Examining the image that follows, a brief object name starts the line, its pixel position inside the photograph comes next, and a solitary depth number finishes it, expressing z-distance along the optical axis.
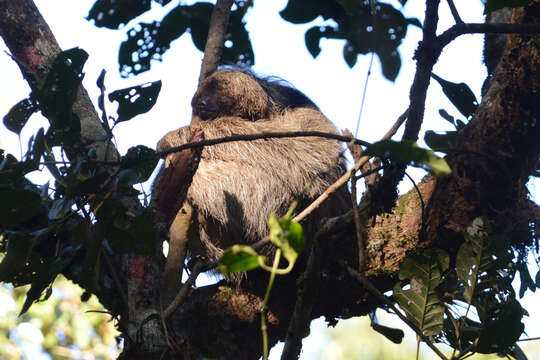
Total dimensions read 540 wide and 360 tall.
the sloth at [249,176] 7.67
